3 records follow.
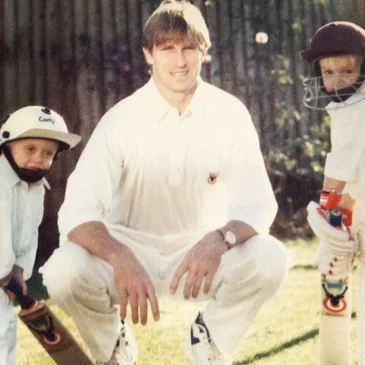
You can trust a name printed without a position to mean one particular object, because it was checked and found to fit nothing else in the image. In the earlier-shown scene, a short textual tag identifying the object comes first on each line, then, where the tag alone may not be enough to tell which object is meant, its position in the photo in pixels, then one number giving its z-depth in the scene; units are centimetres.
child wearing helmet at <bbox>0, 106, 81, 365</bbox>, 295
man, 283
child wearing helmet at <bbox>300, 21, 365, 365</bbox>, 293
